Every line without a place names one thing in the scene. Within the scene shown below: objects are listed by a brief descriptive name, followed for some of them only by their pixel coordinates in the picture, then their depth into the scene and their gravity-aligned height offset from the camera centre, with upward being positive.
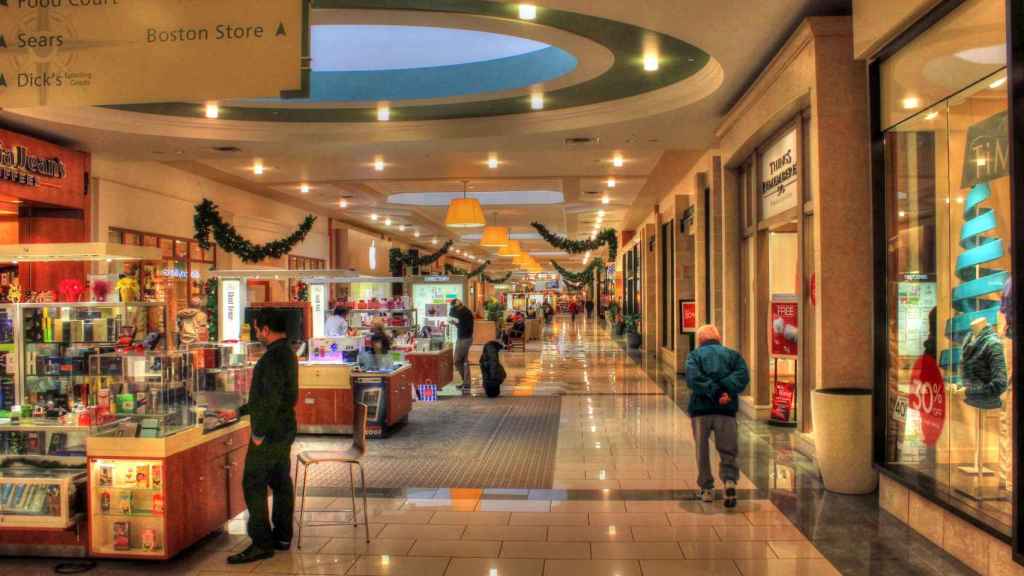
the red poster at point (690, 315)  14.69 -0.26
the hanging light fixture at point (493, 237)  19.33 +1.69
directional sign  3.96 +1.35
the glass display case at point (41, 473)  4.77 -1.06
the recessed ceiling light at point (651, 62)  7.81 +2.48
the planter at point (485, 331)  23.33 -0.84
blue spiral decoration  4.57 +0.15
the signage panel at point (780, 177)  7.89 +1.36
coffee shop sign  8.66 +1.67
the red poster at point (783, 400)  9.17 -1.19
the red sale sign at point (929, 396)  5.16 -0.67
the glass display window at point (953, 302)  4.47 -0.02
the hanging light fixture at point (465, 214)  13.75 +1.62
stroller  12.52 -1.14
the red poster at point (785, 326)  8.87 -0.29
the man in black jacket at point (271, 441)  4.81 -0.87
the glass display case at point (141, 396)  4.84 -0.59
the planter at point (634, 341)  23.00 -1.17
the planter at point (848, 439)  6.08 -1.11
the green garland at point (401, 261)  21.66 +1.25
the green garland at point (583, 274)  29.70 +1.12
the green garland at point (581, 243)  19.31 +1.54
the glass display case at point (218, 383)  5.41 -0.58
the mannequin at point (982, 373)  4.54 -0.45
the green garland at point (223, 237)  13.59 +1.23
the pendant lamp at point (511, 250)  25.56 +1.80
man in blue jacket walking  5.87 -0.77
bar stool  5.30 -1.06
